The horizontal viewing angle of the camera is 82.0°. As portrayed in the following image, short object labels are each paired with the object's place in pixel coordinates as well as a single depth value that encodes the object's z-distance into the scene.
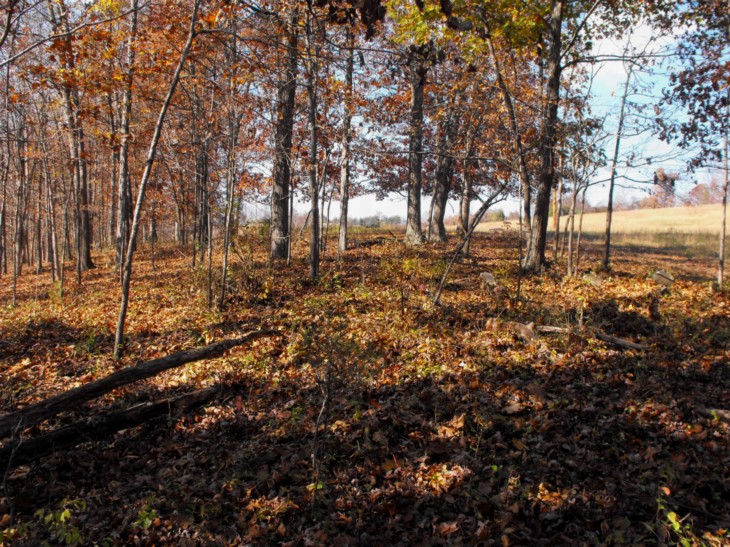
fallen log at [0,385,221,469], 4.67
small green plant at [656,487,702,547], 3.18
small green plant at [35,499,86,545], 3.51
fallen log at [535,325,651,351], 6.16
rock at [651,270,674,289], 9.70
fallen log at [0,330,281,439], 4.66
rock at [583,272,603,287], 9.60
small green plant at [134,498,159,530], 3.85
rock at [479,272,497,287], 9.50
